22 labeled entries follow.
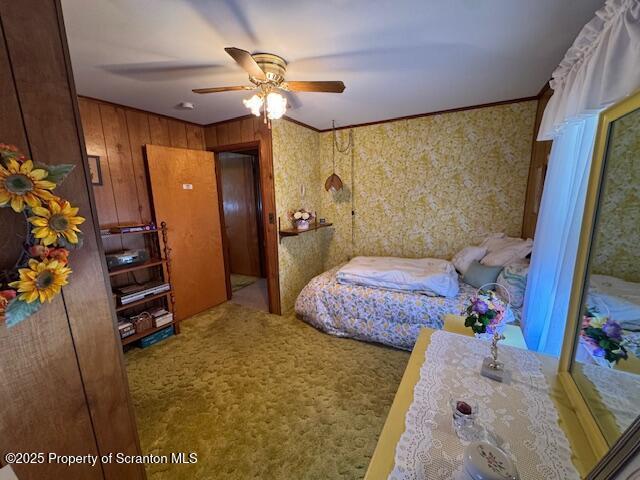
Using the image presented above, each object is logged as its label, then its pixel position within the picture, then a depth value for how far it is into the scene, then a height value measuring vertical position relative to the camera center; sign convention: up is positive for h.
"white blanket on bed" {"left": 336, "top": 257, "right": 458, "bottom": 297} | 2.26 -0.76
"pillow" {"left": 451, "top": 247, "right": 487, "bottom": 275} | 2.56 -0.63
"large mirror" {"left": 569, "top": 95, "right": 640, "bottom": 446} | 0.68 -0.29
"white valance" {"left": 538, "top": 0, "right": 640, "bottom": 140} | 0.89 +0.56
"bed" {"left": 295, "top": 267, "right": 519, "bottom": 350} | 2.18 -1.07
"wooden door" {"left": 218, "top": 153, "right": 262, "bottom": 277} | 4.20 -0.20
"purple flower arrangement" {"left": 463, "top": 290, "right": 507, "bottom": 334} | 1.16 -0.55
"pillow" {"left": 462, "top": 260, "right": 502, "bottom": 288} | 2.22 -0.72
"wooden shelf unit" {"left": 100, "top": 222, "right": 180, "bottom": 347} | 2.41 -0.63
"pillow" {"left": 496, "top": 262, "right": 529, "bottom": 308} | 1.93 -0.67
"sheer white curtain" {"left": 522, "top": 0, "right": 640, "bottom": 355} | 0.94 +0.30
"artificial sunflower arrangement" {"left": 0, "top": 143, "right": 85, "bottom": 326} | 0.63 -0.09
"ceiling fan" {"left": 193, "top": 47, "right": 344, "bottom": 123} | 1.55 +0.73
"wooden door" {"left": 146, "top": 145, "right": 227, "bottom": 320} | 2.66 -0.23
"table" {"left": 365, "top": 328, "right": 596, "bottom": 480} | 0.70 -0.75
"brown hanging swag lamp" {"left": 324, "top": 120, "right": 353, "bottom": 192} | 3.39 +0.26
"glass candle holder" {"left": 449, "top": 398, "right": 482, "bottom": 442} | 0.78 -0.72
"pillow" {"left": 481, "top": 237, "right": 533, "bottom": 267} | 2.20 -0.51
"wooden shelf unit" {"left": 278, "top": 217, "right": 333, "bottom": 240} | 2.83 -0.37
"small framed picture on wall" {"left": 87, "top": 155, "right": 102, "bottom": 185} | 2.21 +0.28
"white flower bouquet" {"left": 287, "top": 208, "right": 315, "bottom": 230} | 2.97 -0.24
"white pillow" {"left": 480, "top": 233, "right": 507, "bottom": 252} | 2.54 -0.47
